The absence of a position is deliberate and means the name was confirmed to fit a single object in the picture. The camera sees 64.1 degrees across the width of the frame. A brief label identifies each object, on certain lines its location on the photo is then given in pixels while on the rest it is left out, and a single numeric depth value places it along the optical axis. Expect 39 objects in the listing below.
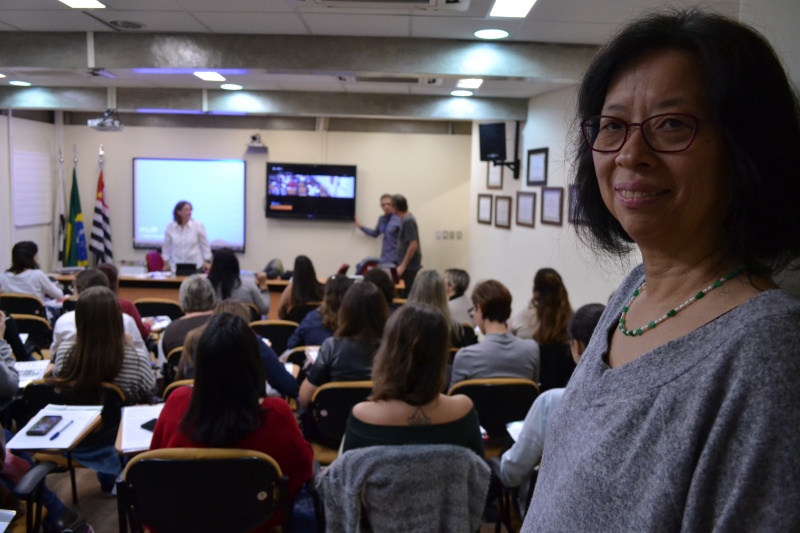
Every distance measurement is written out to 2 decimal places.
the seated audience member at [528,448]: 2.32
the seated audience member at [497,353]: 3.31
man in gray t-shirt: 8.88
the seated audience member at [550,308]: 3.93
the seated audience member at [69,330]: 3.95
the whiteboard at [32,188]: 9.36
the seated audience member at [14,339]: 3.91
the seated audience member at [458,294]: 5.18
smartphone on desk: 2.46
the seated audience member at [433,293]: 4.30
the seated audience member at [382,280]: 4.75
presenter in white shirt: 8.95
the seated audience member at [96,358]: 3.07
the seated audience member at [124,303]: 4.33
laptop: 7.83
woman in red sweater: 2.24
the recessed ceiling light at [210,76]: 6.49
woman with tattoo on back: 2.19
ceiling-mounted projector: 7.95
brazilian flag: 10.38
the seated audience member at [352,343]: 3.29
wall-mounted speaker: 7.67
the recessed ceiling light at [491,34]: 4.61
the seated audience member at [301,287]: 5.20
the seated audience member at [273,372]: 3.27
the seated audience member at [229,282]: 5.47
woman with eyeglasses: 0.59
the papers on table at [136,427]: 2.43
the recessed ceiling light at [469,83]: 6.60
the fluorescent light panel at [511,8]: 3.87
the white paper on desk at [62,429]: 2.36
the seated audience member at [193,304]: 4.05
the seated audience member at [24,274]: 5.90
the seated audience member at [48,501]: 2.47
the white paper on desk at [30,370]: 3.41
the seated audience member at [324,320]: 4.05
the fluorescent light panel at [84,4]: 4.12
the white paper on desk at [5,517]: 1.75
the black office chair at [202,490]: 2.05
